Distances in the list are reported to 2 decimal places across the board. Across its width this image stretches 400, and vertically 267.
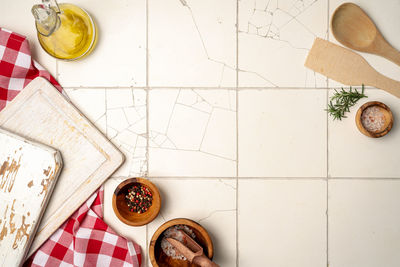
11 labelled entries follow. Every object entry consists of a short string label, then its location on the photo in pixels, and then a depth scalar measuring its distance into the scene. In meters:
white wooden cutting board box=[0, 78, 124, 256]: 0.84
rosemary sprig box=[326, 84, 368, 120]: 0.83
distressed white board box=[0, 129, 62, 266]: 0.82
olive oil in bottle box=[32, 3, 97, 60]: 0.76
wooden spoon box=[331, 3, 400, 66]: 0.84
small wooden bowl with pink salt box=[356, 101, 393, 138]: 0.81
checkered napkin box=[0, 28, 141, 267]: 0.83
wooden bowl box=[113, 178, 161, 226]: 0.79
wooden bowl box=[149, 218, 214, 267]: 0.78
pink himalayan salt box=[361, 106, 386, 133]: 0.82
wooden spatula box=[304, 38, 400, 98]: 0.84
